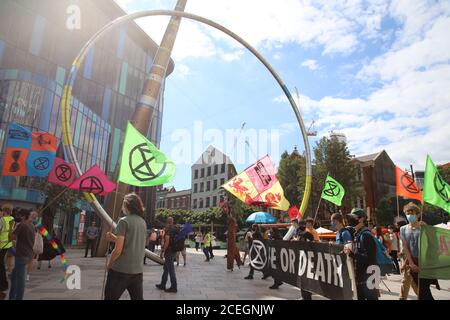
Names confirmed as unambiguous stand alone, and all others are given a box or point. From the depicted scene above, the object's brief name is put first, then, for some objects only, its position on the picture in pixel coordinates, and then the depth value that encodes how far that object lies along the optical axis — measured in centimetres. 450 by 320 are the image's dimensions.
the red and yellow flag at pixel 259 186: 1340
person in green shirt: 445
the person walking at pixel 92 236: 1753
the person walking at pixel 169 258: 863
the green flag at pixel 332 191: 1678
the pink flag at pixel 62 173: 1277
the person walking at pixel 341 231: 603
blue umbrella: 2093
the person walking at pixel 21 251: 590
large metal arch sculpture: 1285
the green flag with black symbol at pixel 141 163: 613
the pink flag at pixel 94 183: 1047
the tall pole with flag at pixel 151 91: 1716
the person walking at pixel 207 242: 1976
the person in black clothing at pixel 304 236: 710
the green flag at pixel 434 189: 718
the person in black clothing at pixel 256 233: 1226
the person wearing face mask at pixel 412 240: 631
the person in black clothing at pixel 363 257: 550
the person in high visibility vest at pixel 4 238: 725
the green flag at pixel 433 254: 578
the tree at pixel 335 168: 4175
